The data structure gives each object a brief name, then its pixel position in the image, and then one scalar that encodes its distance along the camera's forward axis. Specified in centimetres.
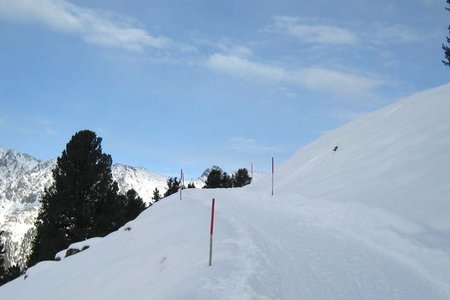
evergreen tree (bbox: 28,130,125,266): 3231
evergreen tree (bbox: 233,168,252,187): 6266
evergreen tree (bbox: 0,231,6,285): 3951
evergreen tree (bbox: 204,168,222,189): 6125
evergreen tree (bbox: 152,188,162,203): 6366
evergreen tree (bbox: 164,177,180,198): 6020
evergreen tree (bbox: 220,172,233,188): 6195
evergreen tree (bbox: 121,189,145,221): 5009
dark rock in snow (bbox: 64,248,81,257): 2249
